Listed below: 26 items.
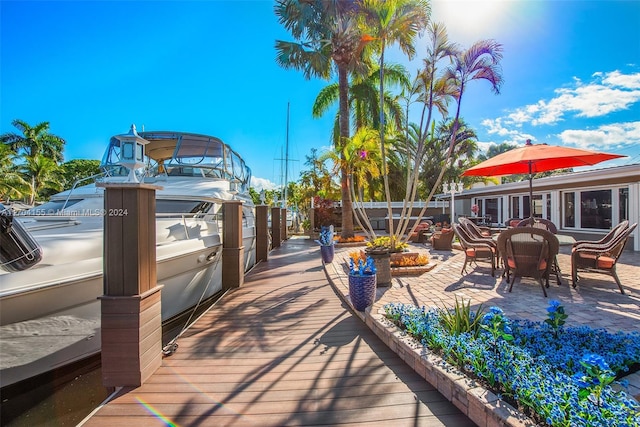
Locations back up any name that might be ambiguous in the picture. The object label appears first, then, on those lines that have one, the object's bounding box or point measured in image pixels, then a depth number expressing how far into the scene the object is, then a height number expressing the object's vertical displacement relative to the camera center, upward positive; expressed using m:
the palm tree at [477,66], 5.36 +2.87
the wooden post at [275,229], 11.48 -0.73
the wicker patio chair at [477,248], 5.59 -0.76
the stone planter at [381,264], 4.89 -0.93
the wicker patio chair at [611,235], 4.56 -0.44
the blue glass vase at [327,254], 7.18 -1.09
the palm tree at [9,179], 21.70 +2.69
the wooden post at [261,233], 8.44 -0.65
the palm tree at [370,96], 12.93 +5.32
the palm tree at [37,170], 26.58 +4.03
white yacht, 2.42 -0.49
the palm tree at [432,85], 5.72 +2.79
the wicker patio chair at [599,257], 4.20 -0.73
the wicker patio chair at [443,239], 8.84 -0.92
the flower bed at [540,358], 1.54 -1.11
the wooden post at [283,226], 14.33 -0.78
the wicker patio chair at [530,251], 4.23 -0.63
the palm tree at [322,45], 9.25 +5.96
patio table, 4.80 -0.64
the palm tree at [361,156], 7.17 +1.47
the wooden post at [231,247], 5.52 -0.69
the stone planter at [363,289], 3.72 -1.04
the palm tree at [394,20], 5.35 +3.75
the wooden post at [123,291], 2.35 -0.66
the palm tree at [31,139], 26.83 +7.11
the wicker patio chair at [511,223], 9.85 -0.47
